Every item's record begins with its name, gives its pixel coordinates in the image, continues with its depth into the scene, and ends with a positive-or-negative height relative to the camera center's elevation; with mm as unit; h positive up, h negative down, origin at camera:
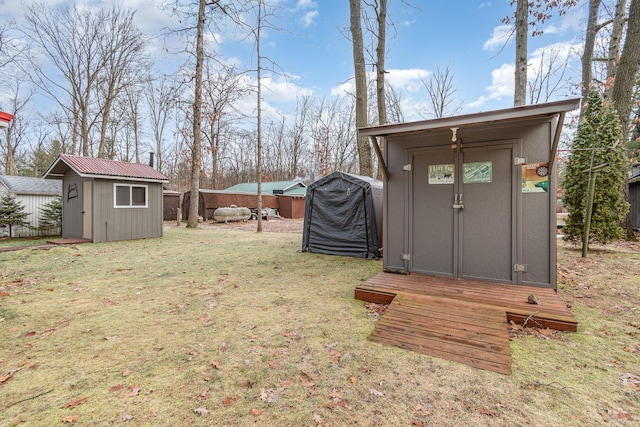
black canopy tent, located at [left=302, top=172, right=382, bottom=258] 6992 -84
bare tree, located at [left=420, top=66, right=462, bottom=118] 19000 +7813
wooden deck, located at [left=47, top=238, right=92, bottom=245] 8703 -898
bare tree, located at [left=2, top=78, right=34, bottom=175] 19047 +5896
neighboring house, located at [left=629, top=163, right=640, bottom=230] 12273 +827
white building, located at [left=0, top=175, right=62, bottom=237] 10813 +635
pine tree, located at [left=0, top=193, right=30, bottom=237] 10211 -68
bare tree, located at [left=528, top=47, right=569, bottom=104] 16688 +7965
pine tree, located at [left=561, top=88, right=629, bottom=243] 6871 +922
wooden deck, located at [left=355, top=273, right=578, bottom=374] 2535 -1058
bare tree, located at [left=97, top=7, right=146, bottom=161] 17453 +9400
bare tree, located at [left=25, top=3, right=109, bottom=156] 16375 +8897
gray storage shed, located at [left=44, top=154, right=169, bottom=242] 9062 +442
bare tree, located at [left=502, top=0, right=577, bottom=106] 6207 +3438
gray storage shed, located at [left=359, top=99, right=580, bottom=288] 3799 +257
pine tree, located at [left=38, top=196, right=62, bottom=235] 11180 -178
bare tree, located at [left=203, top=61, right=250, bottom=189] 19648 +7867
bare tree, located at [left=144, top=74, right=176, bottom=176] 24930 +8669
